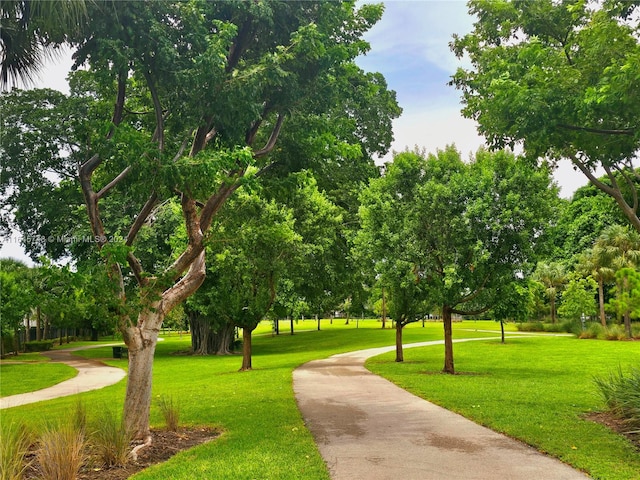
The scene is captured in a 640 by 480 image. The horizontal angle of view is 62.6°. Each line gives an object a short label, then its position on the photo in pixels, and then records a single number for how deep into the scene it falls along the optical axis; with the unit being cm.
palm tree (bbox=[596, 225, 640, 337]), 3922
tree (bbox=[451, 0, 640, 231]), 718
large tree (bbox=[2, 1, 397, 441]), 691
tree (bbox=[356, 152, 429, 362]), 1730
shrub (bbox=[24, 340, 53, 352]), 4319
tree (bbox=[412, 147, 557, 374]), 1550
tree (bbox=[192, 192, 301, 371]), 1934
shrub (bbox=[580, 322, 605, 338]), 3806
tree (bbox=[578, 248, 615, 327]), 4050
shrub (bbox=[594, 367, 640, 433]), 830
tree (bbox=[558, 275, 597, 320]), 4244
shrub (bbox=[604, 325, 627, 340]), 3584
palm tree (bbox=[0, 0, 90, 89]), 500
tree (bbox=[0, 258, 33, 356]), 651
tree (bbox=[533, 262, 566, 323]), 5016
